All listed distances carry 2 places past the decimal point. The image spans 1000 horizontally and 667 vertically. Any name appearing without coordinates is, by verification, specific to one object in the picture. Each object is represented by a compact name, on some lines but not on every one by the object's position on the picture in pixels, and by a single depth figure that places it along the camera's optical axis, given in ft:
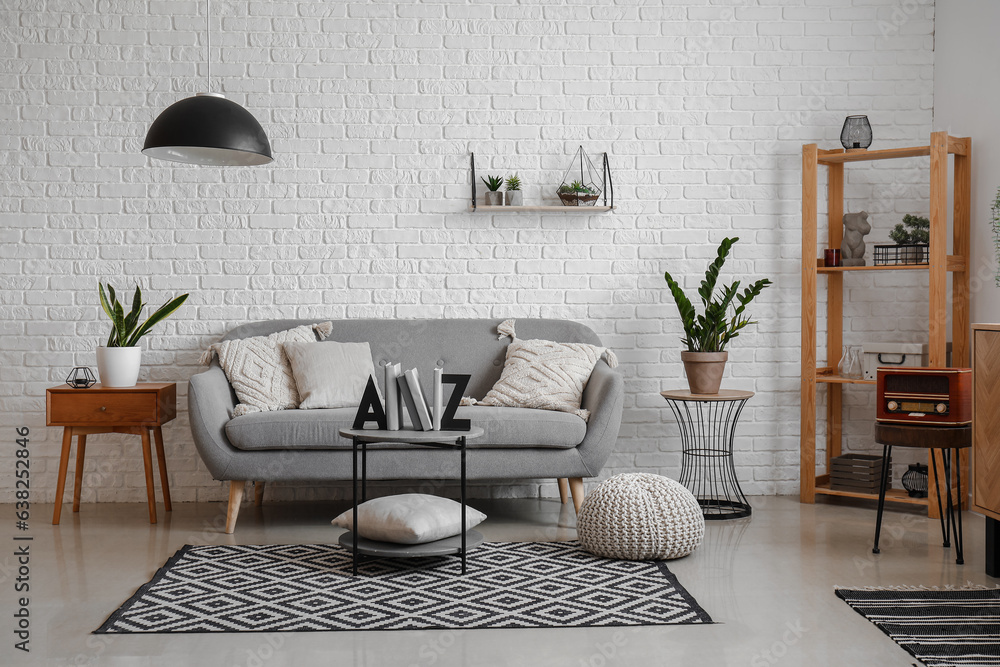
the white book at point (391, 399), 10.28
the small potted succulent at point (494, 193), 15.03
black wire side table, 15.05
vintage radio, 11.35
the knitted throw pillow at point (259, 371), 13.30
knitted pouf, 10.65
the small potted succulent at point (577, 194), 14.87
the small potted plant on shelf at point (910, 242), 14.12
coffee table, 9.99
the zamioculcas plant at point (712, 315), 13.99
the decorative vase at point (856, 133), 14.55
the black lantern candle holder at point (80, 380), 13.35
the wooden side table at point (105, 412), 13.08
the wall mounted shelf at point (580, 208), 14.92
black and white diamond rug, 8.59
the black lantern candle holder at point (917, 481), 14.10
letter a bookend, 10.48
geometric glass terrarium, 15.33
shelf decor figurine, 14.70
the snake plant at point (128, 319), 13.50
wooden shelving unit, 13.55
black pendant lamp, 10.91
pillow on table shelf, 10.21
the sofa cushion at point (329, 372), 13.41
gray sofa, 12.31
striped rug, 7.72
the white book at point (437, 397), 10.30
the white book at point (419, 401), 10.23
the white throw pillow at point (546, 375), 13.29
